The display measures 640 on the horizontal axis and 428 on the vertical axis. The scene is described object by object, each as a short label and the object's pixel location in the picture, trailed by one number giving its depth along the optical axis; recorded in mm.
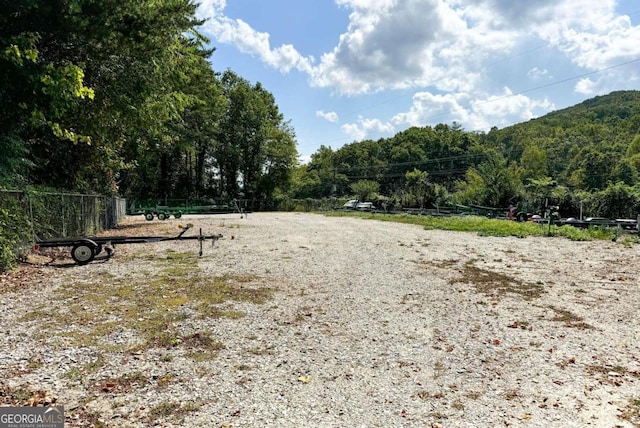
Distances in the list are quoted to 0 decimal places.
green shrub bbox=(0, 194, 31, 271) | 7512
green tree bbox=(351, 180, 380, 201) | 51303
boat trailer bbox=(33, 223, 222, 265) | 8908
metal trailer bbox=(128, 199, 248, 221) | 28042
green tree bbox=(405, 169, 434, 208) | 39531
